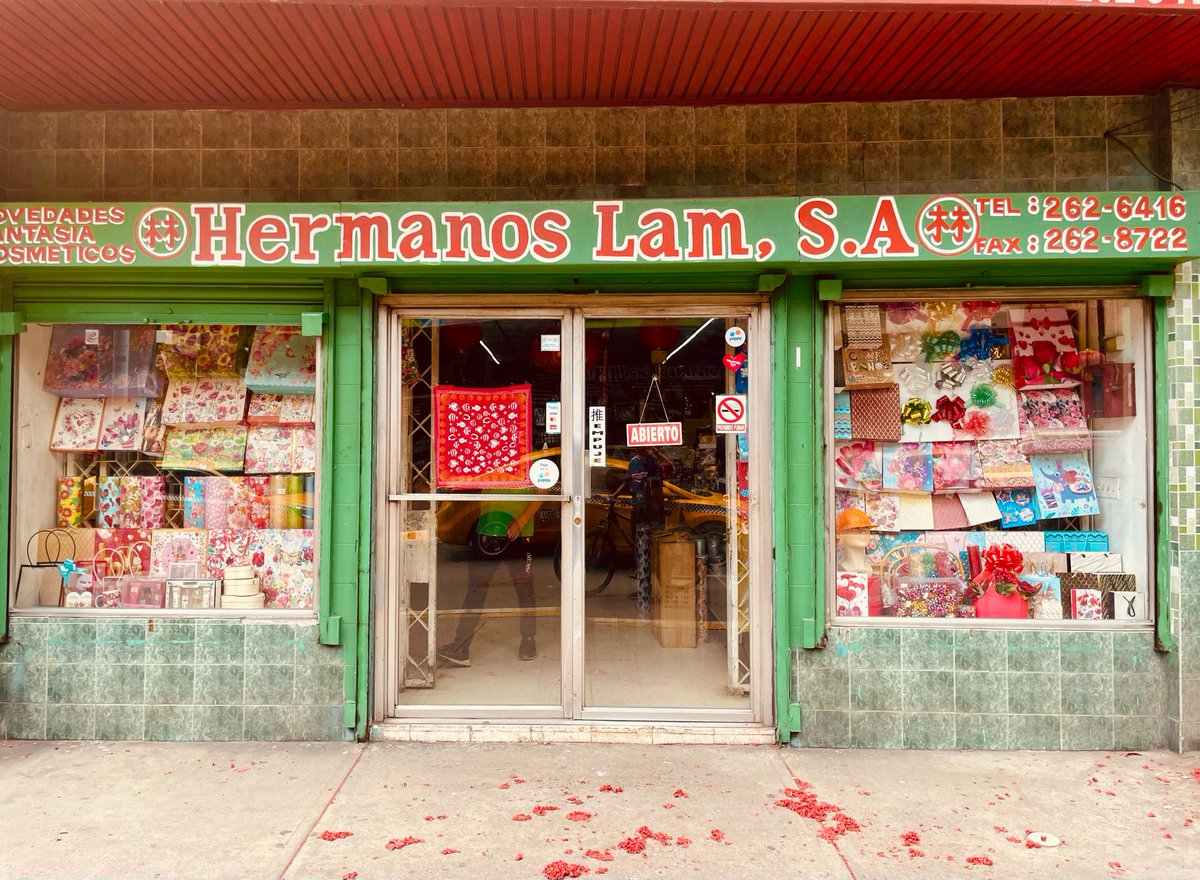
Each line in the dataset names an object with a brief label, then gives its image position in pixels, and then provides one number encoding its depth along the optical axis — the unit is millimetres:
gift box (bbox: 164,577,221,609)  4910
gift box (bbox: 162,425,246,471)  5066
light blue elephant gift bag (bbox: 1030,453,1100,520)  4883
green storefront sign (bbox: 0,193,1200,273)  4324
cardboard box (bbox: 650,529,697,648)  5145
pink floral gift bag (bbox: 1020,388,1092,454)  4875
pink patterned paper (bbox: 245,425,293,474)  5027
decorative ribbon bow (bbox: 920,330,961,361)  4902
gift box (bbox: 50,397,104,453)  5055
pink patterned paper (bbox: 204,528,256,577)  5008
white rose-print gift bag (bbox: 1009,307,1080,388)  4867
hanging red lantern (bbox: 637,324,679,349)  4883
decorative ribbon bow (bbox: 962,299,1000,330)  4852
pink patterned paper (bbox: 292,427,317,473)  4961
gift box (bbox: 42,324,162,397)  5012
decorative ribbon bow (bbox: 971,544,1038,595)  4852
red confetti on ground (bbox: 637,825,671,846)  3525
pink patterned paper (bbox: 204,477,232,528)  5062
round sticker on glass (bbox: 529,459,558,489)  4895
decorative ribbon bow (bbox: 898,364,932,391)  4918
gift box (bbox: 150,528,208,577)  5008
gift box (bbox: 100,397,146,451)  5082
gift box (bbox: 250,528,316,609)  4961
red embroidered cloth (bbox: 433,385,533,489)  4922
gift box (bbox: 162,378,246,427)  5082
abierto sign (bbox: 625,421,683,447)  4914
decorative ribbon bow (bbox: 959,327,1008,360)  4902
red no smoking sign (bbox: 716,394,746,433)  4910
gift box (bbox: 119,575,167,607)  4922
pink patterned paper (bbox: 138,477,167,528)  5066
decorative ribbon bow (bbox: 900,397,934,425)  4922
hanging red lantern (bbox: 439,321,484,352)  4902
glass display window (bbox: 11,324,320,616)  4945
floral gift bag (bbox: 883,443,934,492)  4934
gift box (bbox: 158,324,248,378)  5052
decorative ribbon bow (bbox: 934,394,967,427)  4926
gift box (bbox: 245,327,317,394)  4984
